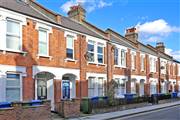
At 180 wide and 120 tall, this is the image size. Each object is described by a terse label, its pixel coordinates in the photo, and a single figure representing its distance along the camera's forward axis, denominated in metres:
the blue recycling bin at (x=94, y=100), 11.84
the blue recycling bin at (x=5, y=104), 8.13
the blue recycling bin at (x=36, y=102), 8.96
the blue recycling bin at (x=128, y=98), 14.53
